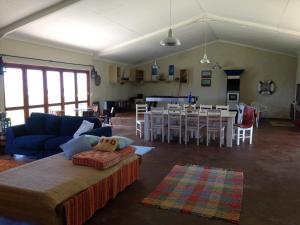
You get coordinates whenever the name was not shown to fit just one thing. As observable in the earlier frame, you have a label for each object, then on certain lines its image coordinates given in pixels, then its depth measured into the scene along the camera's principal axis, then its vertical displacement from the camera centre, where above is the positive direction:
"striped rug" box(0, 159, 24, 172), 4.31 -1.22
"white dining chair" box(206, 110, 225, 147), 5.74 -0.67
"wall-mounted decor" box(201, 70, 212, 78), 11.02 +1.02
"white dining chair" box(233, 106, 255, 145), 5.95 -0.73
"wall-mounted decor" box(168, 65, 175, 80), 11.53 +1.13
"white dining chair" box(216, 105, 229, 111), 6.83 -0.31
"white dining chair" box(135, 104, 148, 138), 6.91 -0.75
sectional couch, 4.46 -0.72
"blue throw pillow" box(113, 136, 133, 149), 3.37 -0.65
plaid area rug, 2.86 -1.28
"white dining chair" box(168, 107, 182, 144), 6.10 -0.62
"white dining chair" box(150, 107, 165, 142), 6.25 -0.66
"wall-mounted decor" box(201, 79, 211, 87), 11.08 +0.60
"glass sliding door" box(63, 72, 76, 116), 7.73 +0.12
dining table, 5.65 -0.53
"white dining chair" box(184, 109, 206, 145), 5.95 -0.68
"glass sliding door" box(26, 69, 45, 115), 6.45 +0.18
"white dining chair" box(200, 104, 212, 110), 7.17 -0.32
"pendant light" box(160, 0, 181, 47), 4.62 +1.02
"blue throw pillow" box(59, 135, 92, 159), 3.24 -0.66
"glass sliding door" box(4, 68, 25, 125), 5.83 +0.07
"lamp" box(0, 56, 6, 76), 5.43 +0.64
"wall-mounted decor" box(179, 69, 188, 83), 11.29 +0.94
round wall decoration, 10.26 +0.36
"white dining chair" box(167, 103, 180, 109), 6.73 -0.28
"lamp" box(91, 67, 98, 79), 8.74 +0.83
